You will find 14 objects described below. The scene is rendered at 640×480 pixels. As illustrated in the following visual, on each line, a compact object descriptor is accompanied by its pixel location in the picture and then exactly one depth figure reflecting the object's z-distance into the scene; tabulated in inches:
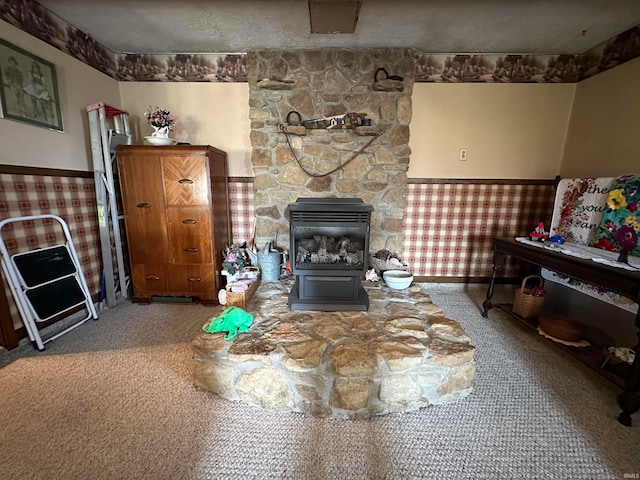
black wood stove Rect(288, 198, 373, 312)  73.2
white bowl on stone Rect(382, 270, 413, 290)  85.0
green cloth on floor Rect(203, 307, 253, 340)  61.7
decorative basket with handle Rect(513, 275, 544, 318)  85.3
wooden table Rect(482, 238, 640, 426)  51.2
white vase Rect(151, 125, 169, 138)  93.2
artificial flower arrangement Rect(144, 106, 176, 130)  92.5
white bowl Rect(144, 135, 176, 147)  91.7
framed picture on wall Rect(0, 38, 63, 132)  68.6
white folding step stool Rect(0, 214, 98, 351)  69.9
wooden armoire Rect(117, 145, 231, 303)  90.9
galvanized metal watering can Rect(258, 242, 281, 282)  93.0
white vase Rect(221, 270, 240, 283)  91.7
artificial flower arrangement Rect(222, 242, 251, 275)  95.3
